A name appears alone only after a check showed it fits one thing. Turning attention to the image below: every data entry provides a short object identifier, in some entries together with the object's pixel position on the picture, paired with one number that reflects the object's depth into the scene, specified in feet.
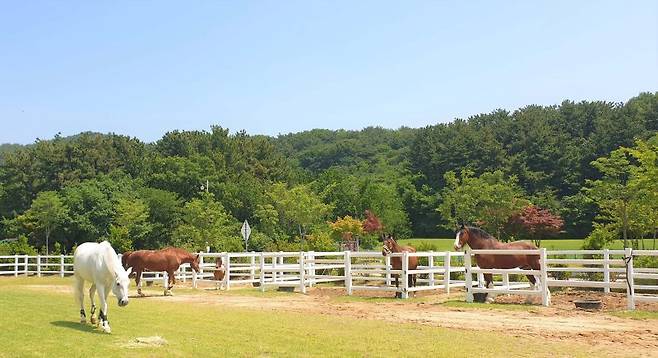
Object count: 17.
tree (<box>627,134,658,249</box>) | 90.89
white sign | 98.23
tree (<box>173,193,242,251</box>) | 129.80
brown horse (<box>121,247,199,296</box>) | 67.00
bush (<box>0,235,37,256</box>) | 132.05
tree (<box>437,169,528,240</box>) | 144.97
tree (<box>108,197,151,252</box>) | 144.05
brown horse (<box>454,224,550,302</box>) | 51.19
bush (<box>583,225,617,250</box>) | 94.84
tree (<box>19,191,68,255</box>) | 154.92
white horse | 30.94
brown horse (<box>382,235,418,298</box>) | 58.13
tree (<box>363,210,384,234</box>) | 164.54
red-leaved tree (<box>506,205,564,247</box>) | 132.67
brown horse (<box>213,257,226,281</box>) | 74.23
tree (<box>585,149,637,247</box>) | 105.70
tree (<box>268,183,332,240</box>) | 155.63
